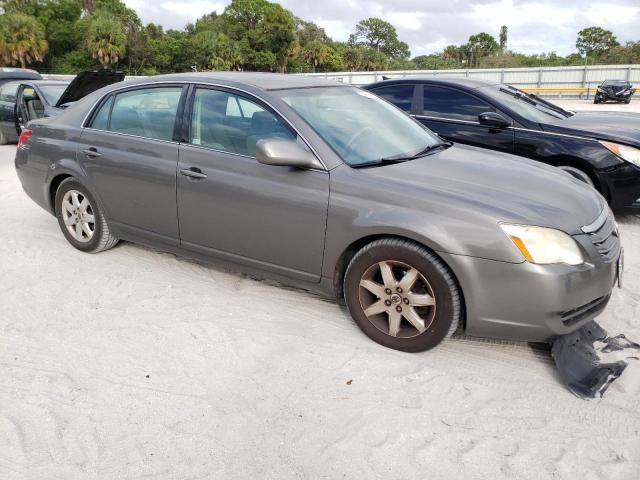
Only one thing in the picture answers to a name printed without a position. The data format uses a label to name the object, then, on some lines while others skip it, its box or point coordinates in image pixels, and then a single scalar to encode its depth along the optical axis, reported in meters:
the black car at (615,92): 25.92
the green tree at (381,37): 106.69
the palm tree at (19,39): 49.62
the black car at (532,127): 5.45
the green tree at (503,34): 110.50
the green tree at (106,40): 51.00
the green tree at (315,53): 68.50
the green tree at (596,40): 68.06
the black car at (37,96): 9.24
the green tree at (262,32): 61.75
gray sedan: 2.89
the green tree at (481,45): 85.64
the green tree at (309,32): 82.12
